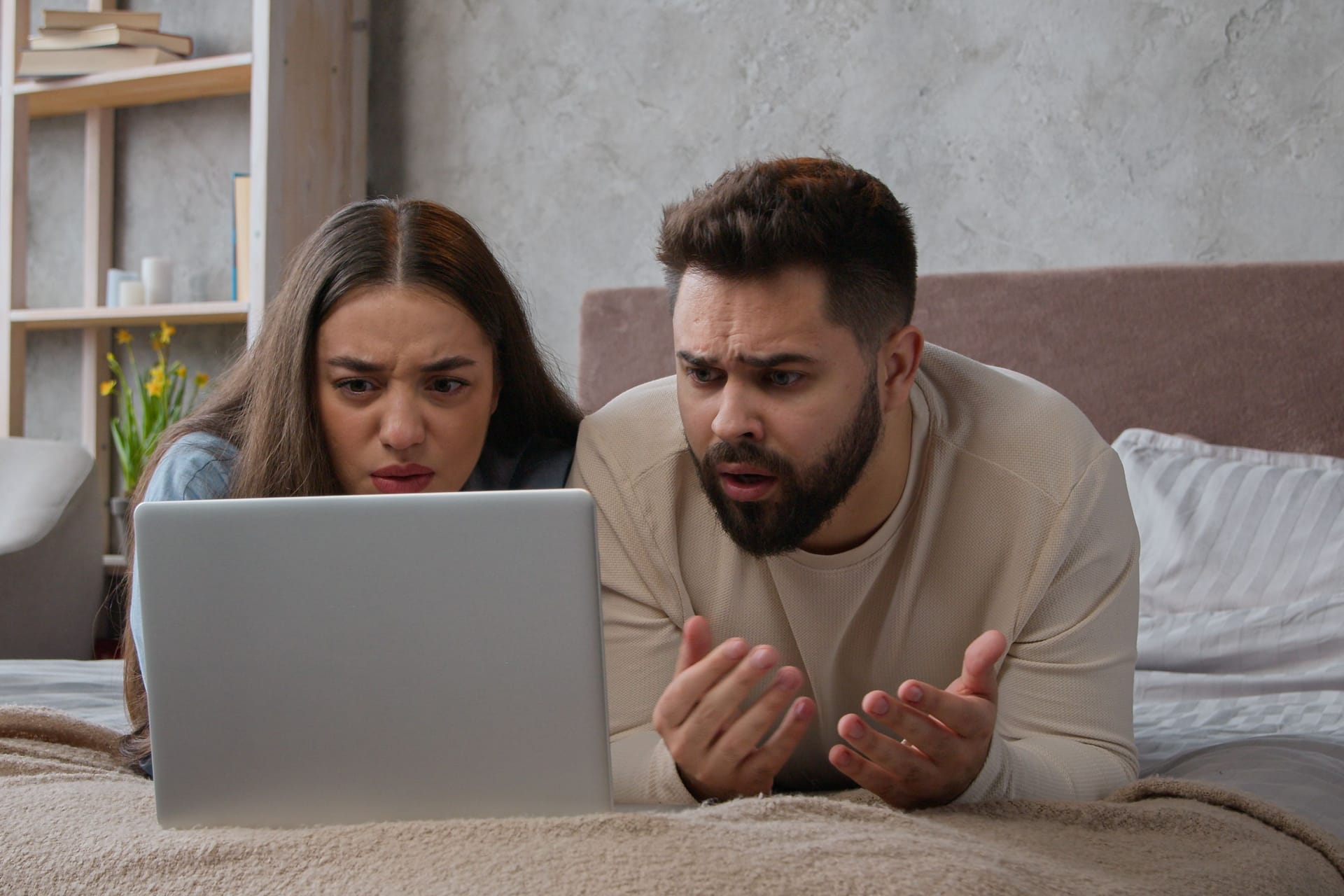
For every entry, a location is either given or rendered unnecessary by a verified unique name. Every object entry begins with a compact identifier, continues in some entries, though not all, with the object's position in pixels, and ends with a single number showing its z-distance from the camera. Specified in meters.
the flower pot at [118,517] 2.97
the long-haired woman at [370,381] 1.54
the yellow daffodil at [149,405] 3.31
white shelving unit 3.00
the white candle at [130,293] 3.36
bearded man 1.37
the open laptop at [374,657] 0.95
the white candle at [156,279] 3.38
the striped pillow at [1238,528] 1.94
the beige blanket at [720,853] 0.89
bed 0.92
